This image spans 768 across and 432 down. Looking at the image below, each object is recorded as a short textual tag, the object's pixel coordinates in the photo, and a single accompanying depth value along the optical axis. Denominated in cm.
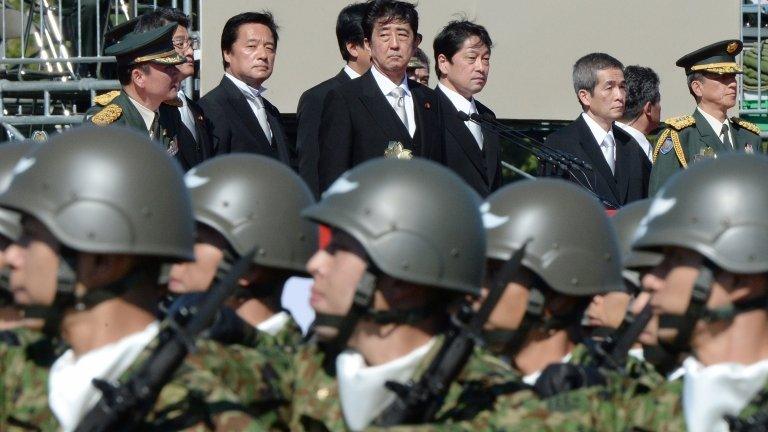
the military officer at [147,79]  1909
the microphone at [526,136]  2044
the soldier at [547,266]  1170
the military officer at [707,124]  2302
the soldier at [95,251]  993
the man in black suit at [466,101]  2142
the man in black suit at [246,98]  2044
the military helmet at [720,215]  1025
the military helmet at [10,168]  1248
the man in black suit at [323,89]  1972
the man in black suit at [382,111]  1991
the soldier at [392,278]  1042
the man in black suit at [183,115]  1948
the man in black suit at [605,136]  2284
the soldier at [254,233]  1272
